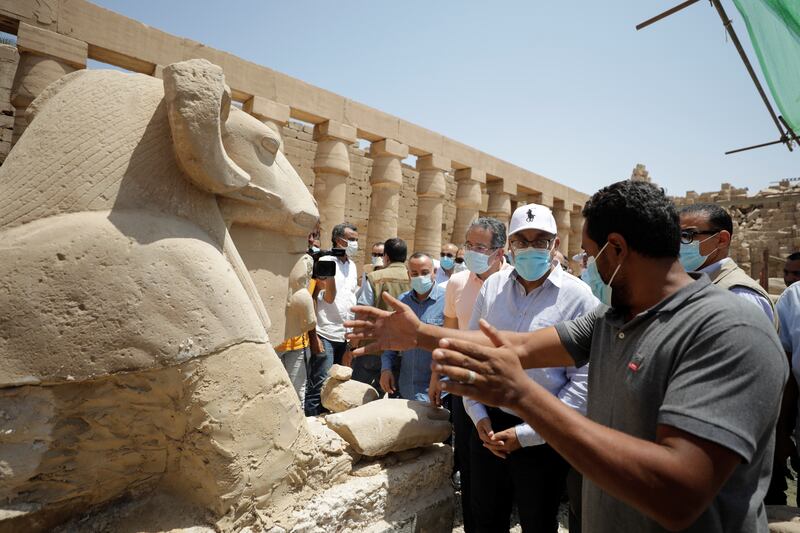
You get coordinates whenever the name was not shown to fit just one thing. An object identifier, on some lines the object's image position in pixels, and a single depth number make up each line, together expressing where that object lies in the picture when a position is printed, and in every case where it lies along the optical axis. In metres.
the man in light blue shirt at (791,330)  2.86
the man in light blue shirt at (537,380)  2.36
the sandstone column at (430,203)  10.88
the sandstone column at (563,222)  14.81
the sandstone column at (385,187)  9.87
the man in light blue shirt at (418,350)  3.79
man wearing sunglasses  2.86
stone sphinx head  1.62
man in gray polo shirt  1.07
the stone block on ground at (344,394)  3.12
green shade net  4.30
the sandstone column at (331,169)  8.86
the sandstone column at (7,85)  7.43
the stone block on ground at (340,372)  3.19
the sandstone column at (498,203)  12.49
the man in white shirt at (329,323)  4.96
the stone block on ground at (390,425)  2.41
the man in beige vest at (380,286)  4.63
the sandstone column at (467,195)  11.62
